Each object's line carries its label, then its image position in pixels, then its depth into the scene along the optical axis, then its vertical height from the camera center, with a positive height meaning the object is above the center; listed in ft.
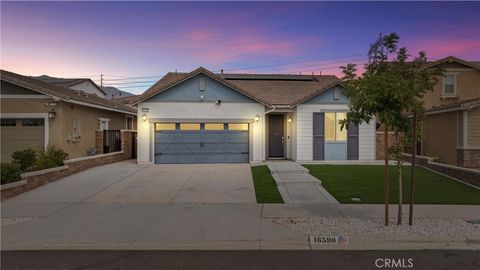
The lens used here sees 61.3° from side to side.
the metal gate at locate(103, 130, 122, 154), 69.31 -1.25
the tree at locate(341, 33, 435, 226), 23.99 +2.80
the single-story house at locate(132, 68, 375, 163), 65.67 +1.39
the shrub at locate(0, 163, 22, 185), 38.06 -3.70
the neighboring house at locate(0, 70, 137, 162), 55.93 +2.49
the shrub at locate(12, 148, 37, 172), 46.57 -2.89
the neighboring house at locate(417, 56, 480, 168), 60.64 +2.66
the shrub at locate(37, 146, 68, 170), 47.62 -2.94
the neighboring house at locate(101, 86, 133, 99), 233.27 +25.83
